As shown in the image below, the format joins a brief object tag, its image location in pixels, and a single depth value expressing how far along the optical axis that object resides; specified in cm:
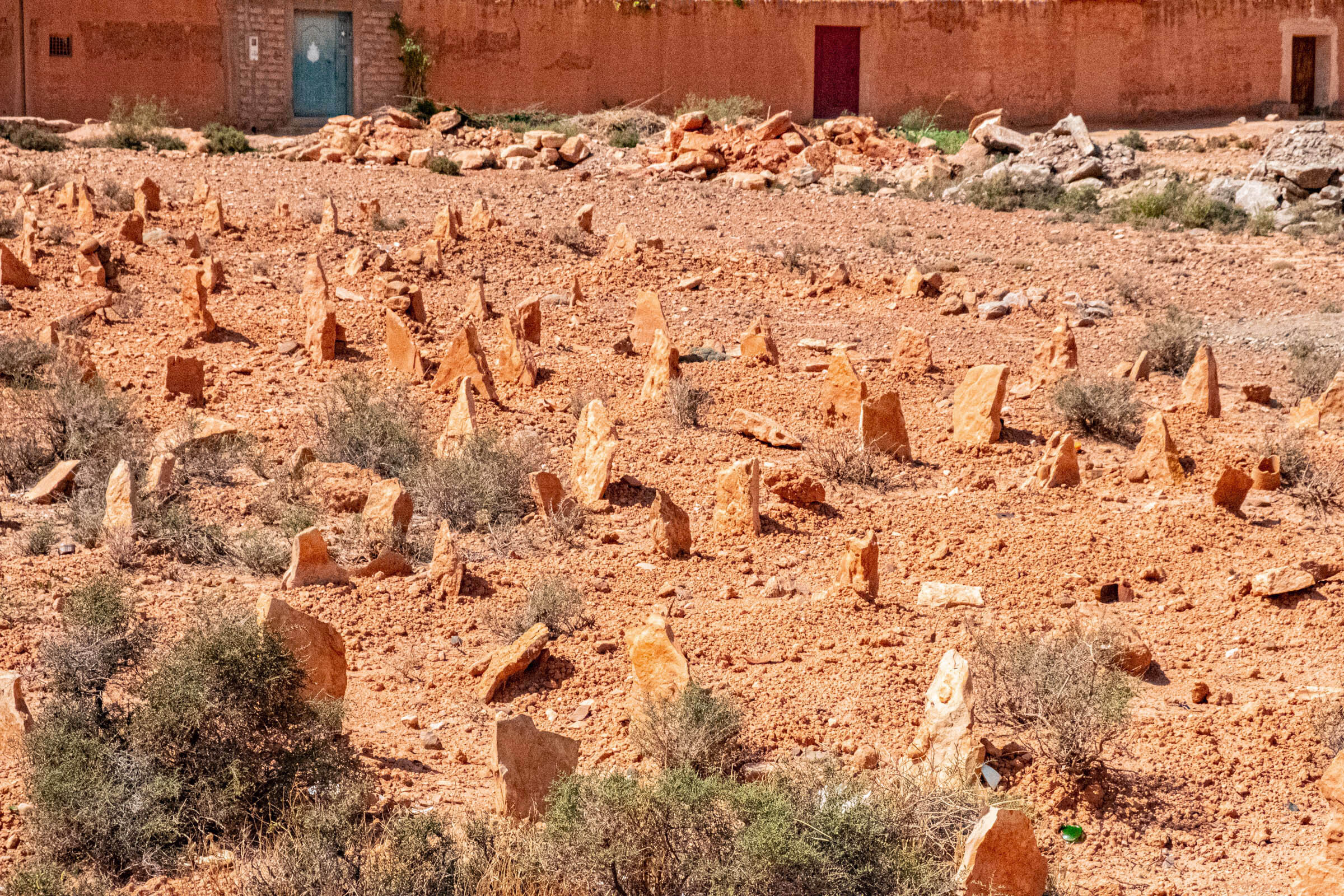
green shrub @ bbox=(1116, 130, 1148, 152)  4434
